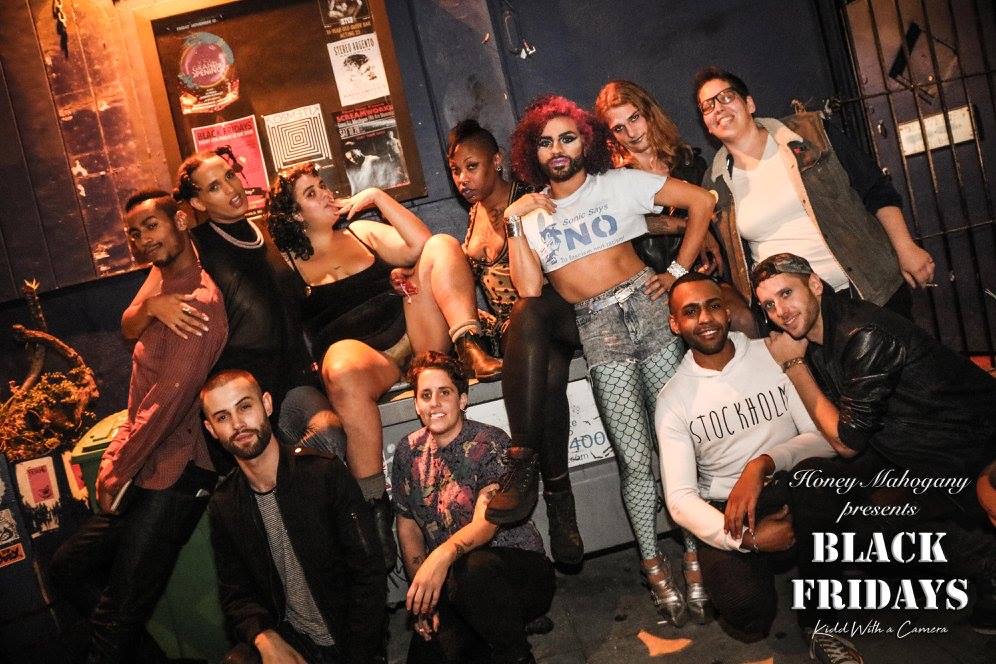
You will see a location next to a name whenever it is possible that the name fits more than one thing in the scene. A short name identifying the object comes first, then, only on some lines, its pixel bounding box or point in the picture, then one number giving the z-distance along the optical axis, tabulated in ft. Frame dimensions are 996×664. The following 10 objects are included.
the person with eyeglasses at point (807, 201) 14.19
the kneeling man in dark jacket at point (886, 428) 11.14
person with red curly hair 13.52
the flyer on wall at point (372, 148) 20.06
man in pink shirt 13.76
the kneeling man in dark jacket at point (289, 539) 11.84
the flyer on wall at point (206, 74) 19.67
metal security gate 22.08
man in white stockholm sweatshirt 11.71
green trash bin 14.75
